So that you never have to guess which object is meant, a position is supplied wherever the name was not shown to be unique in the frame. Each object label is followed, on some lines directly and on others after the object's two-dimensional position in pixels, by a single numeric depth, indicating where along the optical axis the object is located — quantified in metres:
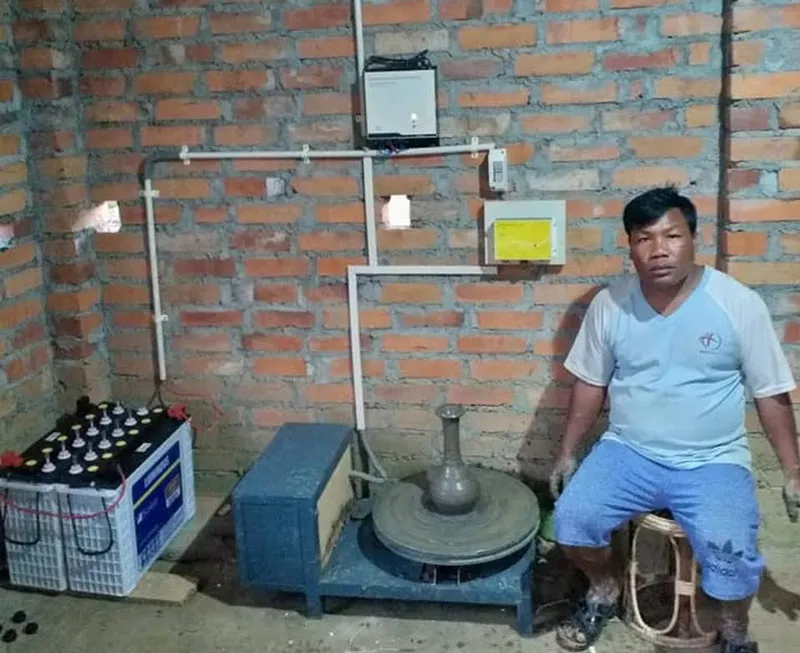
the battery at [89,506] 2.58
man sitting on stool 2.34
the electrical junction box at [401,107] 2.68
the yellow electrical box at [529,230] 2.70
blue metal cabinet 2.51
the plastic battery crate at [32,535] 2.61
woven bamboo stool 2.37
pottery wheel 2.46
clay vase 2.58
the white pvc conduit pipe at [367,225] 2.74
